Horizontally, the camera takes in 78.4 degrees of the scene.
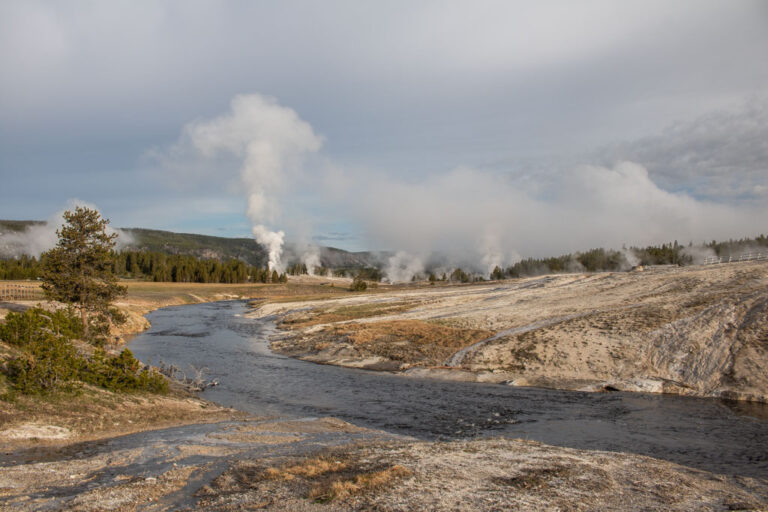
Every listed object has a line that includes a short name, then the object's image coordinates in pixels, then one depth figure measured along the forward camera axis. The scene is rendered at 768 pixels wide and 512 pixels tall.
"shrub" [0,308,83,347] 21.50
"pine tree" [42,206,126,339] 36.03
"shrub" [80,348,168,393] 21.25
